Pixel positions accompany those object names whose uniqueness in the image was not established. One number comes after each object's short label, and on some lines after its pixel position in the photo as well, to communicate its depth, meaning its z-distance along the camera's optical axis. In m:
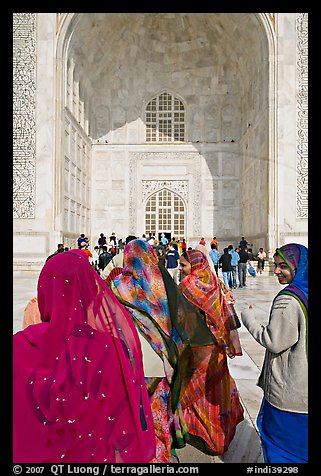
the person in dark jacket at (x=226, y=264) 9.85
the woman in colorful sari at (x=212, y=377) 2.46
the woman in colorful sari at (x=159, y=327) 2.06
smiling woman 1.94
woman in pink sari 1.46
